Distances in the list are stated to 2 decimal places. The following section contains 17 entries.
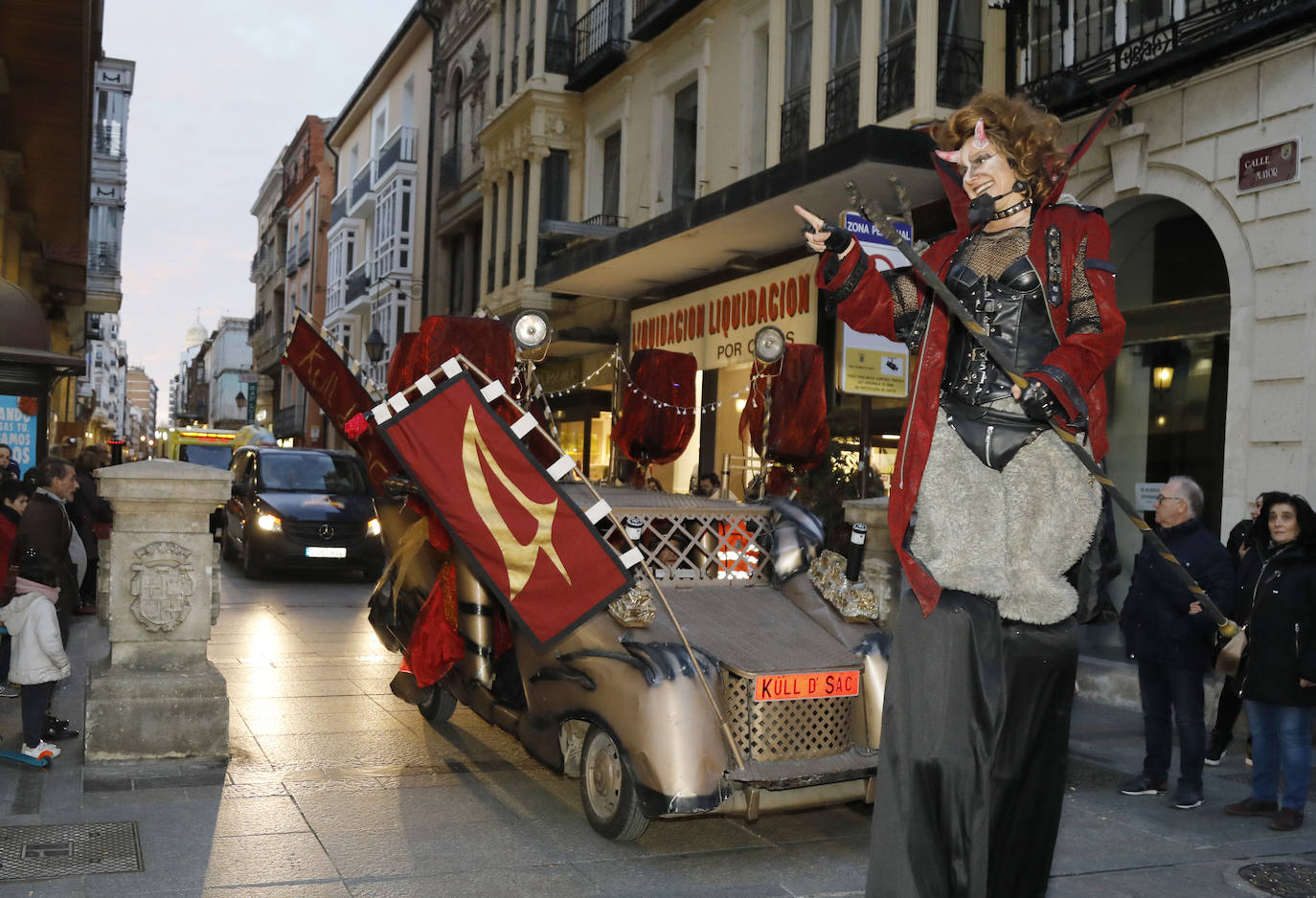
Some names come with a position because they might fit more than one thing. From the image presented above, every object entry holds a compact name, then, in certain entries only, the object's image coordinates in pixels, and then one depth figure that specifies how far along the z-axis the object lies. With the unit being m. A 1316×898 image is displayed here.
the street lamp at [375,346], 24.47
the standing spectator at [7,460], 11.14
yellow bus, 25.58
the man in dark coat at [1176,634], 6.93
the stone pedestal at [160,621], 6.66
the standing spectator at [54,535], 7.10
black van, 17.58
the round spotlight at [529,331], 8.53
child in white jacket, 6.58
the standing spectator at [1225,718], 8.20
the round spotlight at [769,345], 9.34
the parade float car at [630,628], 5.39
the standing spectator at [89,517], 12.43
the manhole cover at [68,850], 4.92
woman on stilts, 3.11
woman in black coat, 6.42
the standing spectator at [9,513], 7.48
